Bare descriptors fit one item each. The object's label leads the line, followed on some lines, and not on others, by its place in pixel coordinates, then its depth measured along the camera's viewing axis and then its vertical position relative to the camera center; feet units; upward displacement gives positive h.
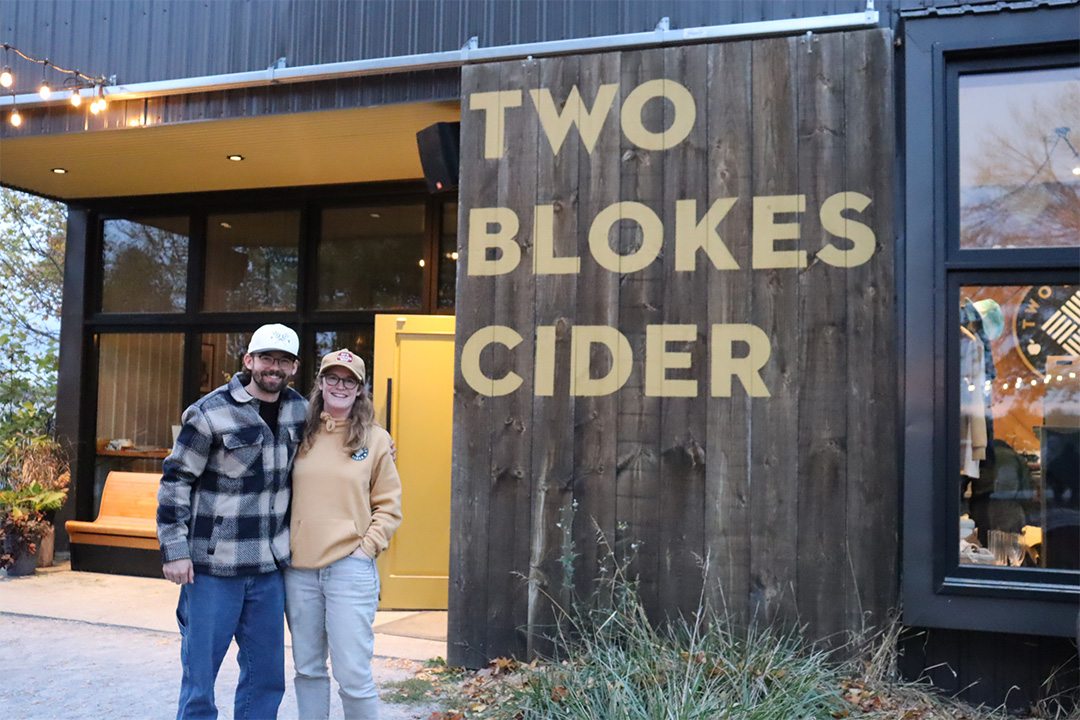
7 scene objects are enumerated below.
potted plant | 26.25 -3.13
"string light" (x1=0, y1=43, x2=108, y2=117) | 21.80 +7.84
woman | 11.49 -1.80
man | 11.32 -1.65
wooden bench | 26.55 -3.70
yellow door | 23.00 -1.10
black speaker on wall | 19.12 +5.19
